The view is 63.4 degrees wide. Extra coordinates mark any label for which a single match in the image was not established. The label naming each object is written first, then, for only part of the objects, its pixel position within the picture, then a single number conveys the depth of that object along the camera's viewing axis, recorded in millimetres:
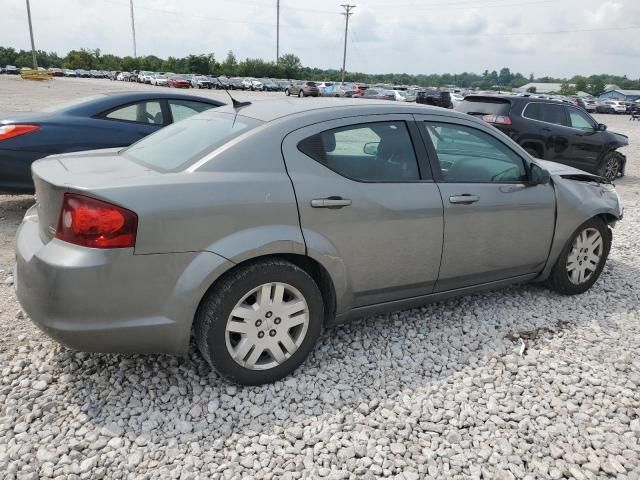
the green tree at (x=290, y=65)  88188
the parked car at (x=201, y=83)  54906
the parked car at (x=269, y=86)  57769
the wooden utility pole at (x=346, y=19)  74188
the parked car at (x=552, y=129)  9336
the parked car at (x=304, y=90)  42094
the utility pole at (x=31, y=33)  61697
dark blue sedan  5383
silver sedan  2488
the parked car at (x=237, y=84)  57672
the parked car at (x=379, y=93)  34000
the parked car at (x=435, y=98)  23875
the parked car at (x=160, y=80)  57719
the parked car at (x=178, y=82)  51906
